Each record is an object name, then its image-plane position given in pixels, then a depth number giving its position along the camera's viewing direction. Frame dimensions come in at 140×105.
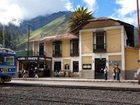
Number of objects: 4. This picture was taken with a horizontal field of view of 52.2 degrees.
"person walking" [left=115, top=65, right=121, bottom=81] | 14.81
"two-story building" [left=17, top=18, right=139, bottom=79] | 17.62
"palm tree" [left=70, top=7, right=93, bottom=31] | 22.90
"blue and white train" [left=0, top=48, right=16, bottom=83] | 10.21
